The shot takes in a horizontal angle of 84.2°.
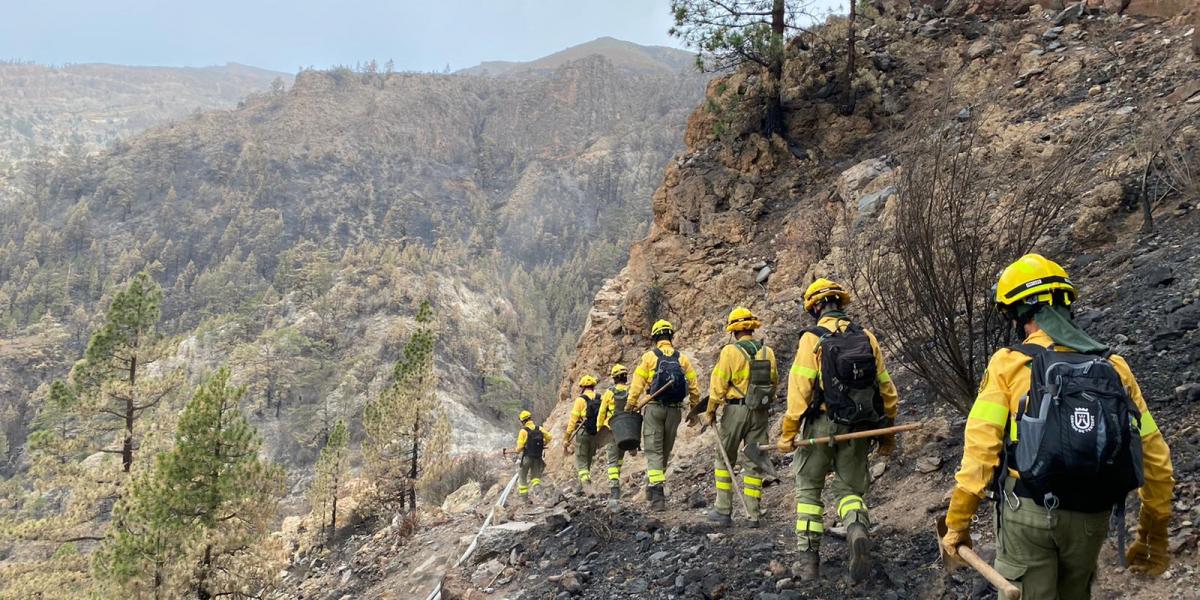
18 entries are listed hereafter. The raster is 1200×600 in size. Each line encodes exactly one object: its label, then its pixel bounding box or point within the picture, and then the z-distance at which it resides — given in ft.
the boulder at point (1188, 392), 13.08
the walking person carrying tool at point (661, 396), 22.47
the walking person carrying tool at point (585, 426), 30.86
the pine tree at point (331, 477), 82.79
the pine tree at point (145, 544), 37.99
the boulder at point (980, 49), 39.32
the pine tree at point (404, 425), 70.74
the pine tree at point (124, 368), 45.96
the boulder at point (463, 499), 62.03
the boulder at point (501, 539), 20.18
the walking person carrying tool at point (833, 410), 13.05
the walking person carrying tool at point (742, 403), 17.72
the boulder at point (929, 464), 16.33
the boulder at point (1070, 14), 37.86
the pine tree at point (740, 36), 39.63
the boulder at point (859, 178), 34.73
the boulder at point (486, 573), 18.40
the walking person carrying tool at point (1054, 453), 7.12
